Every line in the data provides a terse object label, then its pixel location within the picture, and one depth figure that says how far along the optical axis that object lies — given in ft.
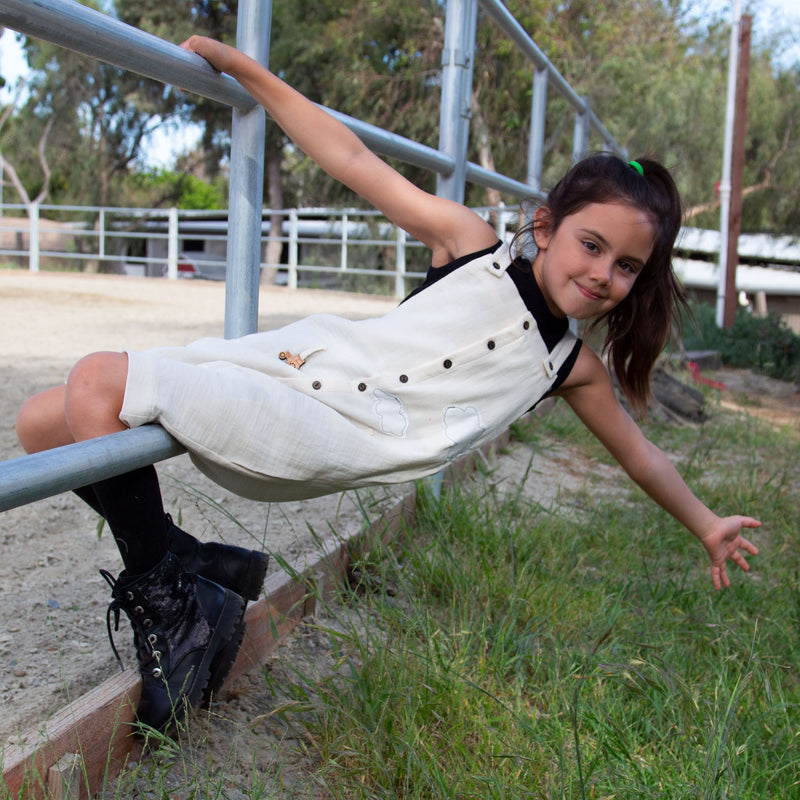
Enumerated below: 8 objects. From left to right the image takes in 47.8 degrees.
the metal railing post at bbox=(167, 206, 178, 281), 41.10
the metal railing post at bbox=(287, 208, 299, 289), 40.47
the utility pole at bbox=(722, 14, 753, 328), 38.50
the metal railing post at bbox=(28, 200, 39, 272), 41.52
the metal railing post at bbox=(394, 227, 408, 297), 38.00
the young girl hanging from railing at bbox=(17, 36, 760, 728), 4.19
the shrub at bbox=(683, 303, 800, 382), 27.61
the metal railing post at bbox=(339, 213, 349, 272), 39.39
